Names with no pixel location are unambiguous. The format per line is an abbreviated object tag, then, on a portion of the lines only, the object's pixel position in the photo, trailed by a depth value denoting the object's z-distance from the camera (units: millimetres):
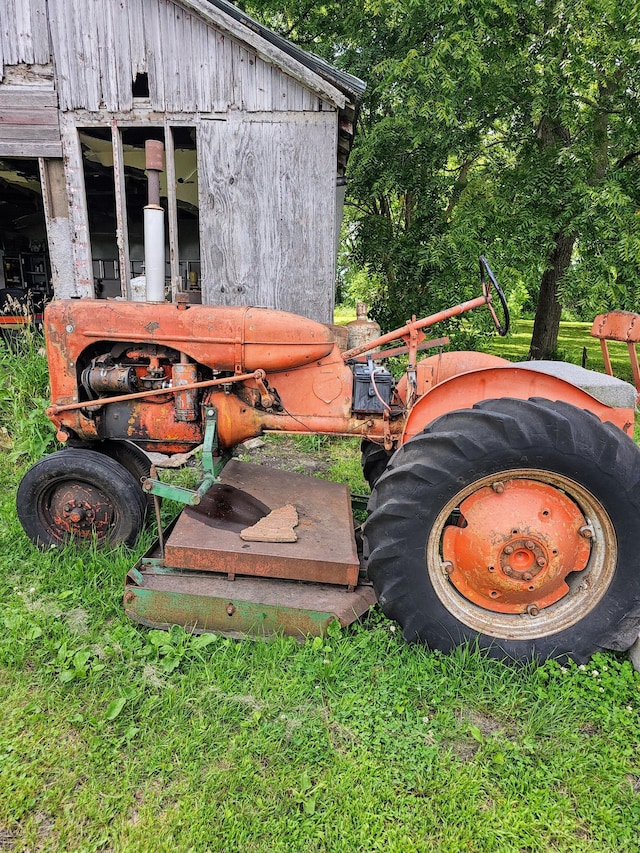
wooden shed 4816
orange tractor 2166
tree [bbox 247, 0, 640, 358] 6473
